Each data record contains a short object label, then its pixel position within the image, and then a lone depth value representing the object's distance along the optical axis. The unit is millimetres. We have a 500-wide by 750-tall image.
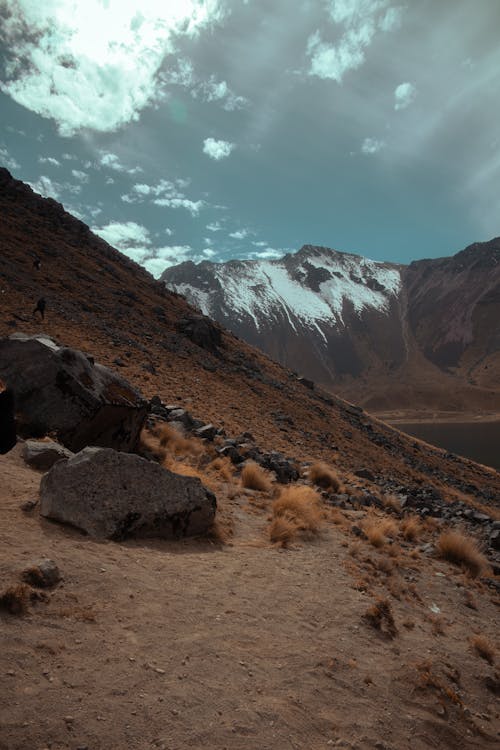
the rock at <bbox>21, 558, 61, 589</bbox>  4957
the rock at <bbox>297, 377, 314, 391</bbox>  42781
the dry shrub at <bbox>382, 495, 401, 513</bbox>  14627
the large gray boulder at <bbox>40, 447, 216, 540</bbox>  6848
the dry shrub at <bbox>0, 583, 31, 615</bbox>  4402
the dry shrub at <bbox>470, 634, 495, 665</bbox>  6699
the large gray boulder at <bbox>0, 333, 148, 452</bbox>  9961
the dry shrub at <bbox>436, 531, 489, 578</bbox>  10391
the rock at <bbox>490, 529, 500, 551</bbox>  12760
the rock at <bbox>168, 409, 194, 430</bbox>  15992
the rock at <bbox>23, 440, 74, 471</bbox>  8523
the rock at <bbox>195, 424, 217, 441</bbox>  15555
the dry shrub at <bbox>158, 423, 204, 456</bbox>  13250
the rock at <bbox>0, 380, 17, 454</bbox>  6652
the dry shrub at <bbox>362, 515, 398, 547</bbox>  10172
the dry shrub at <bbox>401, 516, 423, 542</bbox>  11602
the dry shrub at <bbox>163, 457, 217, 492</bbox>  11062
